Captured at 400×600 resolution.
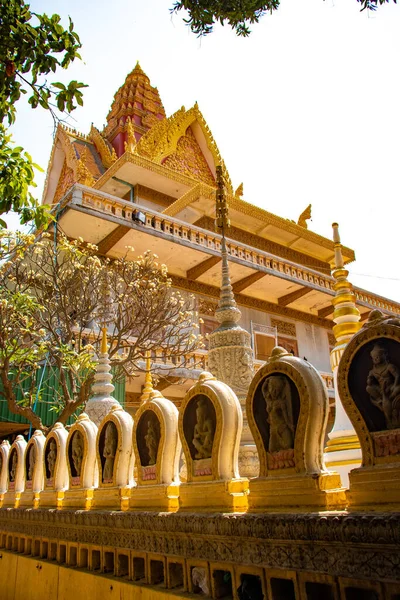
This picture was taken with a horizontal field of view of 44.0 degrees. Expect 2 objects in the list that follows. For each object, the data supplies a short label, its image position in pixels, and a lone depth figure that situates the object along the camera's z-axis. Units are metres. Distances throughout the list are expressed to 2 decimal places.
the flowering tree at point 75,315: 9.02
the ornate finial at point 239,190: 21.17
